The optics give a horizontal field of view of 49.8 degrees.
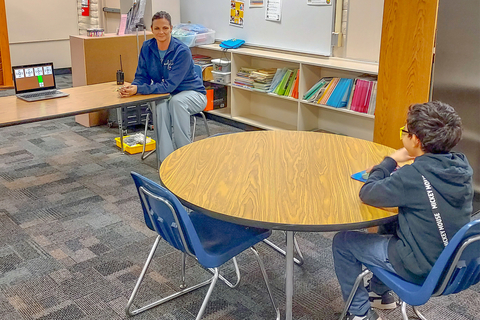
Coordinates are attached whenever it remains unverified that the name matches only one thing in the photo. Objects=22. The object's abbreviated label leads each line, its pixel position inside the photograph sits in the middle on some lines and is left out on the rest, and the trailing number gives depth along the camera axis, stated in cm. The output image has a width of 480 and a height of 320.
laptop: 387
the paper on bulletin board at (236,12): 554
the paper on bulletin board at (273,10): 514
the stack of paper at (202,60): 592
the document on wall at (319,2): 466
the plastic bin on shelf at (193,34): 575
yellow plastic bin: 486
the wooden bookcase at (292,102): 469
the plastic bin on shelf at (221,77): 562
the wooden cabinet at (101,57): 531
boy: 184
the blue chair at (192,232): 201
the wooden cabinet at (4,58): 736
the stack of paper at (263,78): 521
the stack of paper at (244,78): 543
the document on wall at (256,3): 532
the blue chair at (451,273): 172
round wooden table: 192
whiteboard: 480
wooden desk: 338
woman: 418
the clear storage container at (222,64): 561
